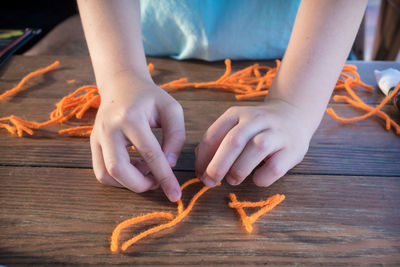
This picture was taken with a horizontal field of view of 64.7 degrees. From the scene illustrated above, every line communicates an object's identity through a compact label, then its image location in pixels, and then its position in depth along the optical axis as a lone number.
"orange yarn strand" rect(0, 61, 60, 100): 0.70
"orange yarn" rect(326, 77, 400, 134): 0.62
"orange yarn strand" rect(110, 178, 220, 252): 0.41
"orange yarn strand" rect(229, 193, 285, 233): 0.44
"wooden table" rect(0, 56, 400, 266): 0.40
